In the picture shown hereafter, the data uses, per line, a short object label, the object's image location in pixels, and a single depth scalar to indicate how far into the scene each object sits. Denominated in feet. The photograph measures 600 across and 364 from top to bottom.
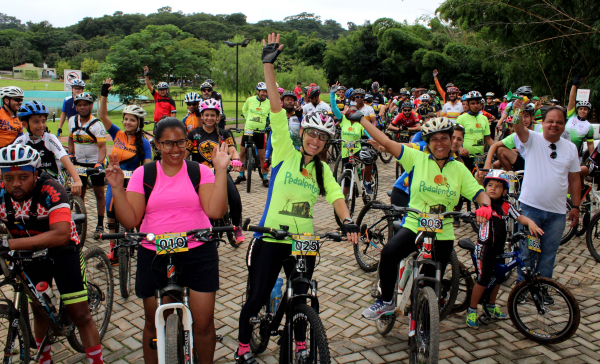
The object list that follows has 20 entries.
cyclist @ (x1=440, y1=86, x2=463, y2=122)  38.22
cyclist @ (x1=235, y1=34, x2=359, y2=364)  11.78
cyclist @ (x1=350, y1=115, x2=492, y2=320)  13.47
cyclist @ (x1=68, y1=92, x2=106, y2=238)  22.24
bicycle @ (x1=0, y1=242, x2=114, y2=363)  10.75
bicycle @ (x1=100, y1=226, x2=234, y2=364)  9.52
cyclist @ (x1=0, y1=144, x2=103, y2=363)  10.66
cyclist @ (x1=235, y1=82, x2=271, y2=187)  35.70
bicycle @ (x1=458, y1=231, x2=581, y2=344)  14.19
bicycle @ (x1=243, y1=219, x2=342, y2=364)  10.00
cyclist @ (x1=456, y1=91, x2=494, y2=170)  27.86
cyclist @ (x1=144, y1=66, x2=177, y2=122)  41.88
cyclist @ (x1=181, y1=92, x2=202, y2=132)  25.48
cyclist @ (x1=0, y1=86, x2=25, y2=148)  21.86
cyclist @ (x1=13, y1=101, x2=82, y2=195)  18.72
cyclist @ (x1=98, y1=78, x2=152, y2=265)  19.49
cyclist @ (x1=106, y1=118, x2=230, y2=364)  10.61
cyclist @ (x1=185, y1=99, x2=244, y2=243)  21.94
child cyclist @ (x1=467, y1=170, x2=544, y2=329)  15.24
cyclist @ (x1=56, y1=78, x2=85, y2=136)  30.81
